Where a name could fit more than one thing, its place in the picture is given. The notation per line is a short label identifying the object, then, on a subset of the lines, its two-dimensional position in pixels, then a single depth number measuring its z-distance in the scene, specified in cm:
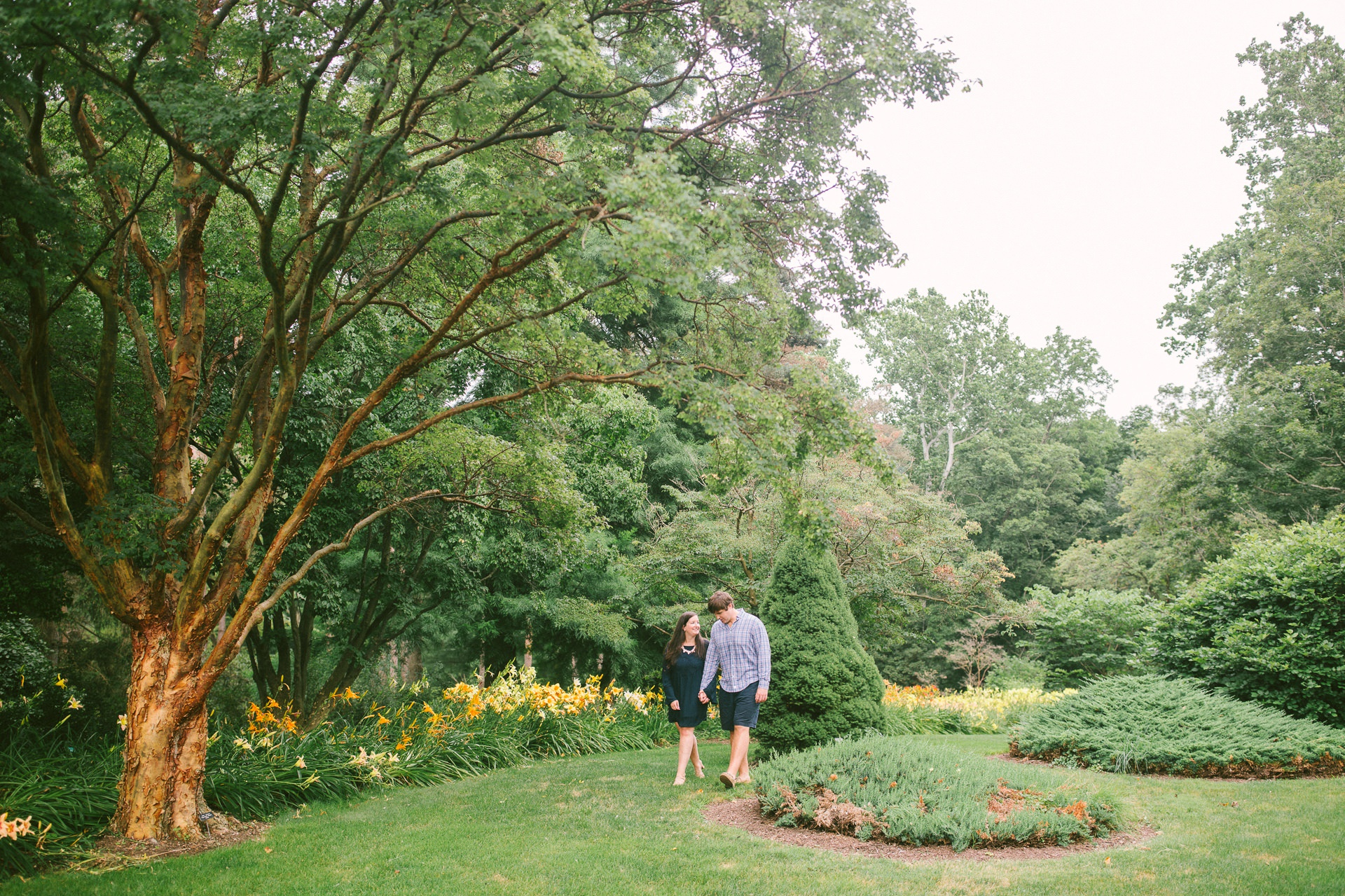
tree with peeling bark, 484
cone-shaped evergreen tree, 768
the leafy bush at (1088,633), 1359
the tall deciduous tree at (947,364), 3503
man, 659
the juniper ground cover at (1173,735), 711
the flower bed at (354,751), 545
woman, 698
